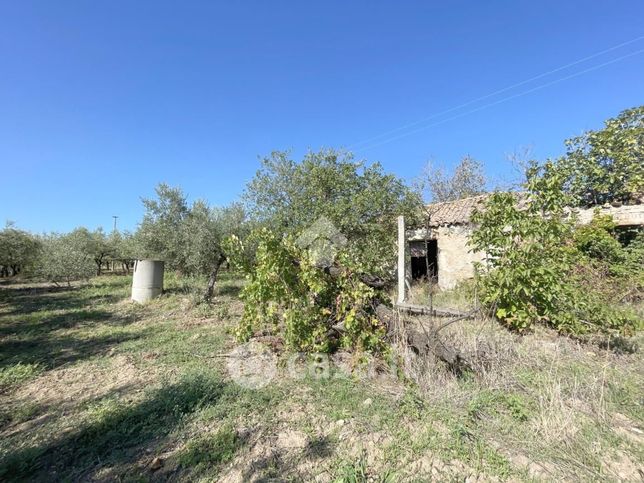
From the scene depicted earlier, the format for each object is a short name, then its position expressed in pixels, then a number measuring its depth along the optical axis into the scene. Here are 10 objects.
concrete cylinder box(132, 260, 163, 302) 9.95
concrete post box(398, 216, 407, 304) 7.75
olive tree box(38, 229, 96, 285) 13.58
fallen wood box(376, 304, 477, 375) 3.71
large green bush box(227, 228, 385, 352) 4.20
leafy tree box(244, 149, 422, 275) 8.63
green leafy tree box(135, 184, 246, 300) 9.51
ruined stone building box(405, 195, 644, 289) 10.18
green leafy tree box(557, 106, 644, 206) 8.76
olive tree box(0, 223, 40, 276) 16.73
